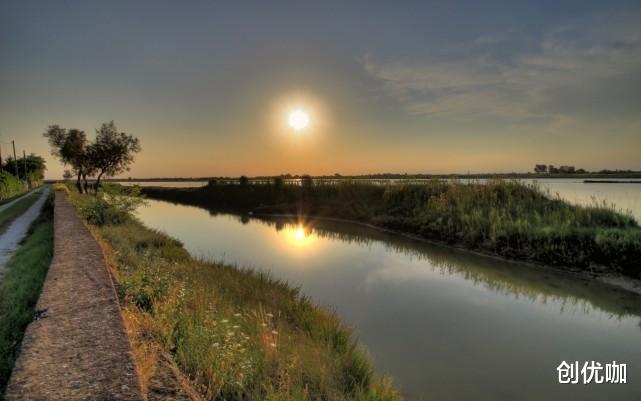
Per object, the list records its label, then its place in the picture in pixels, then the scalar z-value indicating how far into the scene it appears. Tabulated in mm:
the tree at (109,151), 43969
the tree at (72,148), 44188
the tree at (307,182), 35812
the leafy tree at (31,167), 71550
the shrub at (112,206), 18264
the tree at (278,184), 39719
